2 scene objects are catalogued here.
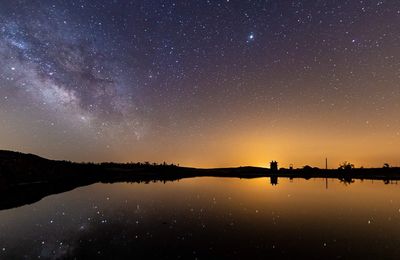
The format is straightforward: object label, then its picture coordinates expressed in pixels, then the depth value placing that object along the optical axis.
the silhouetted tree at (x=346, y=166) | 92.31
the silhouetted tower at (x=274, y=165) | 103.88
